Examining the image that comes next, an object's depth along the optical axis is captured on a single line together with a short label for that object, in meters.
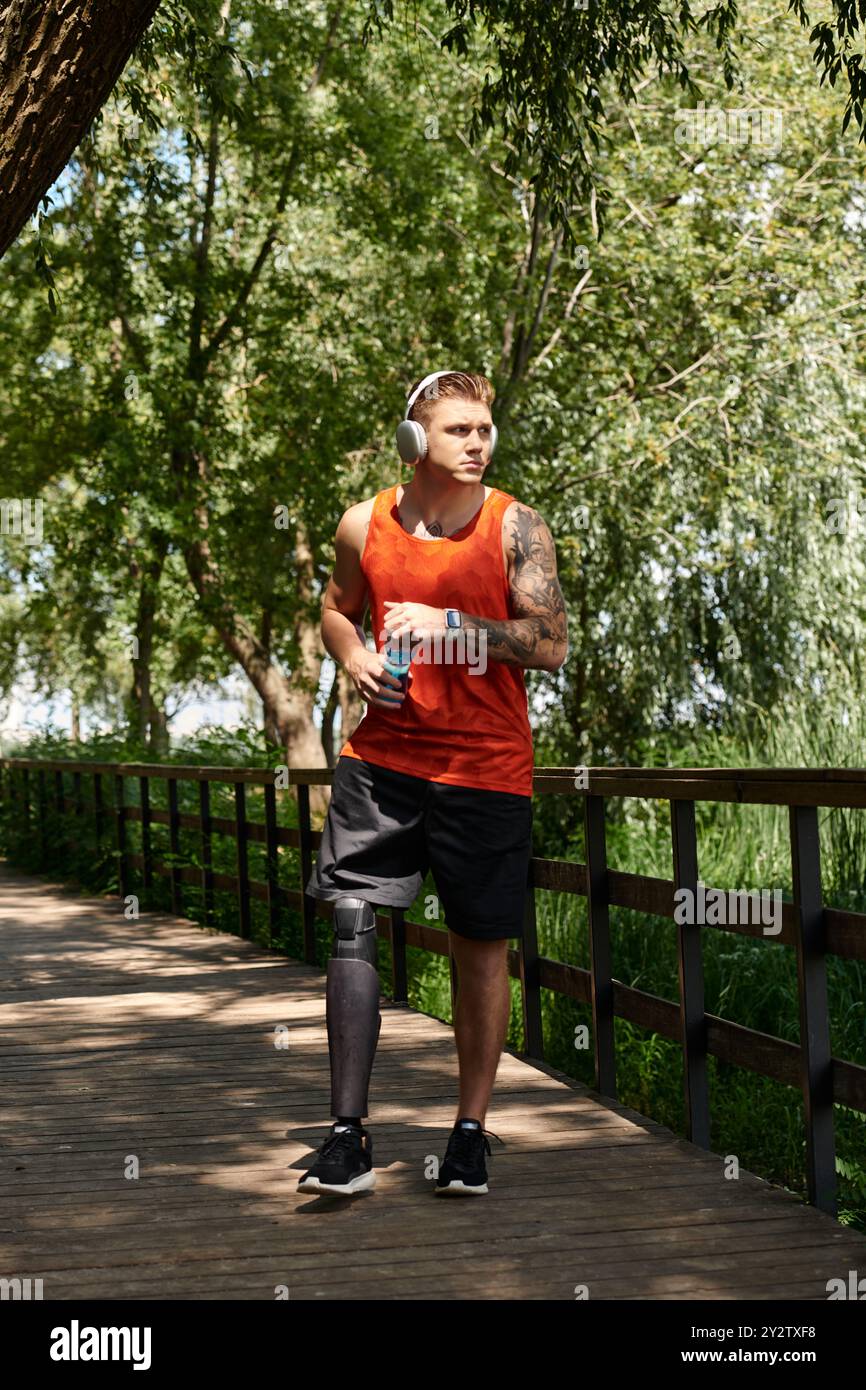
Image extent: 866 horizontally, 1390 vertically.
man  4.03
